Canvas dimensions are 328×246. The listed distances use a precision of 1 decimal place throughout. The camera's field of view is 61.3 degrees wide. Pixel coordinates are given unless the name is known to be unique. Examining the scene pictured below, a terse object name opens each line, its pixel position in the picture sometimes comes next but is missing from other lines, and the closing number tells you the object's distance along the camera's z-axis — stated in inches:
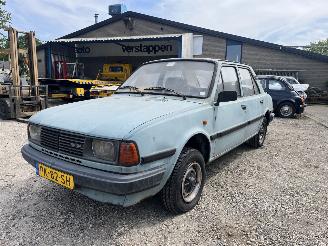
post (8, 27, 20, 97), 336.2
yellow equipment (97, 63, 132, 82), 659.6
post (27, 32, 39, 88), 354.0
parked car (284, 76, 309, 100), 547.8
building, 712.4
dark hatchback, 424.5
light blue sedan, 93.6
